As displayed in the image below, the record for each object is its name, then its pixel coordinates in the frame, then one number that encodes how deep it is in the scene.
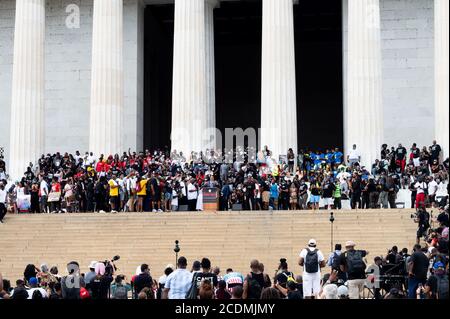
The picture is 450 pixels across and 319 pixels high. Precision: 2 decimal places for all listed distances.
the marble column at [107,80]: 56.22
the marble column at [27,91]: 57.62
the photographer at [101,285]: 26.92
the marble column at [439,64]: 51.66
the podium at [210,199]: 45.22
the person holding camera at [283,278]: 21.04
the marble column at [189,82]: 55.34
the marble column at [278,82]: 53.75
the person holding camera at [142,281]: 23.55
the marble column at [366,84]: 53.38
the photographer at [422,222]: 35.62
